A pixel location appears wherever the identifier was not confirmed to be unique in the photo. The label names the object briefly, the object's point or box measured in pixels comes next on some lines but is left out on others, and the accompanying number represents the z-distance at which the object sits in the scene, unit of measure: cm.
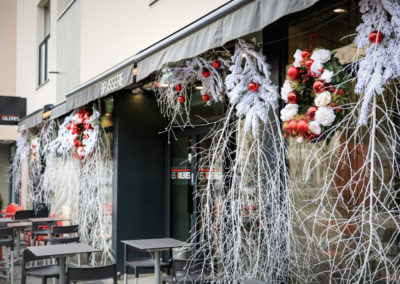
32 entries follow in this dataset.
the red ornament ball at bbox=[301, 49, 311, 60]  383
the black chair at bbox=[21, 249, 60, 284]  593
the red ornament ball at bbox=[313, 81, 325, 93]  359
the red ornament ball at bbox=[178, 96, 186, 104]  556
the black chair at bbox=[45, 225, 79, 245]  712
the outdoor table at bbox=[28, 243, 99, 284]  564
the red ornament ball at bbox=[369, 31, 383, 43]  324
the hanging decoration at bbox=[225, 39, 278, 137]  430
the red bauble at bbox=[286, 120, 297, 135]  378
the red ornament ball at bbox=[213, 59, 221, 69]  518
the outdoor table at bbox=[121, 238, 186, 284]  596
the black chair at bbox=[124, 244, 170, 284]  646
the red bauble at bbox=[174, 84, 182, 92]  561
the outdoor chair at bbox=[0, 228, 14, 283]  780
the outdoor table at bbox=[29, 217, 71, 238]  891
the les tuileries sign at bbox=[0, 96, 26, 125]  1467
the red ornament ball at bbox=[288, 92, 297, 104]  382
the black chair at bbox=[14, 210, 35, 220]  1103
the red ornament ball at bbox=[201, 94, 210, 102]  538
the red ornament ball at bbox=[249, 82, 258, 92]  435
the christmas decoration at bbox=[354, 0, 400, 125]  318
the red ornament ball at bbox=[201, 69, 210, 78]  529
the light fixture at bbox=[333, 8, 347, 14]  414
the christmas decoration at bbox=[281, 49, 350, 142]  353
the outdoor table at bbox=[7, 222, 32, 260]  884
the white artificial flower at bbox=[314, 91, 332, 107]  351
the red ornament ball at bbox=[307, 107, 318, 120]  363
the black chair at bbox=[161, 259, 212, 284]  538
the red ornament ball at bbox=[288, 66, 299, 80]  381
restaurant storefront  363
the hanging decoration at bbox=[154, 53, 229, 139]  524
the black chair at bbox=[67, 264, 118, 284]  486
